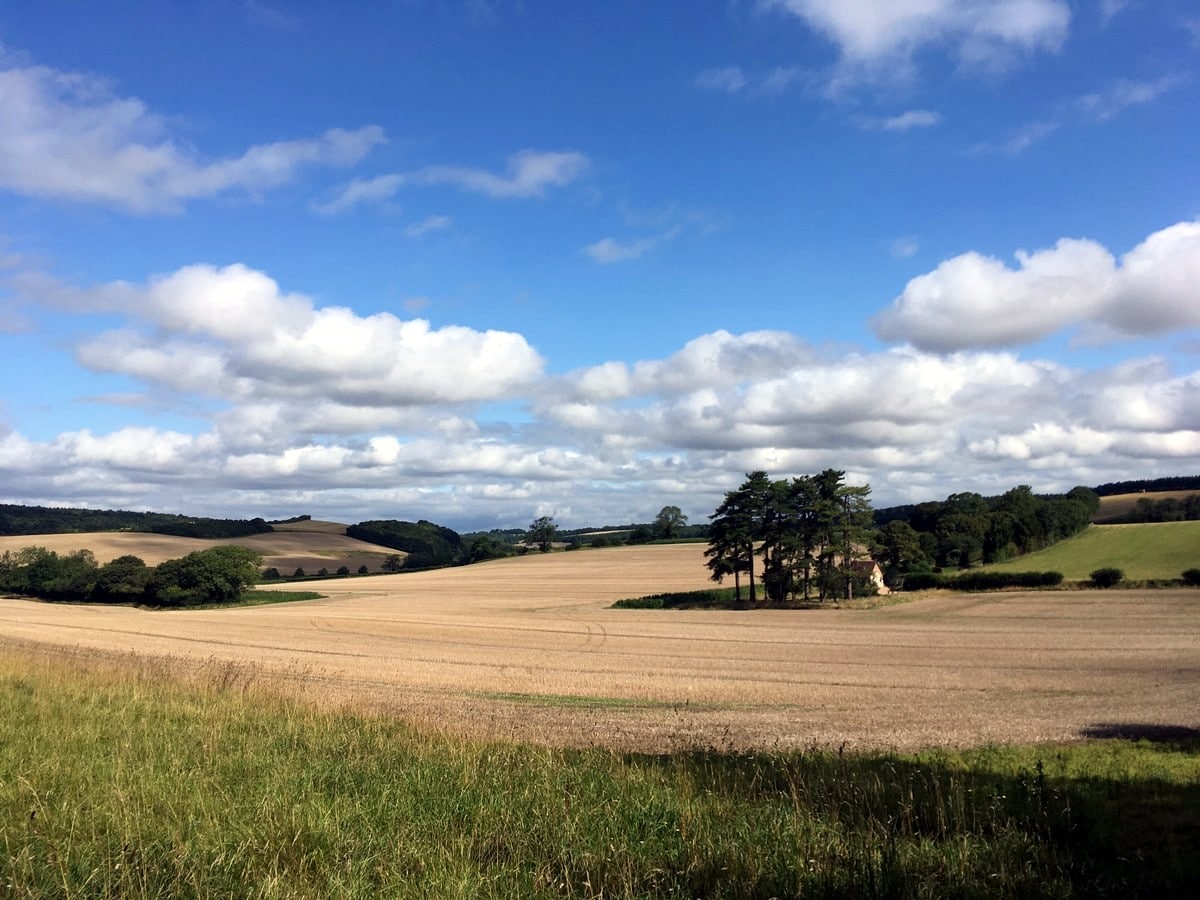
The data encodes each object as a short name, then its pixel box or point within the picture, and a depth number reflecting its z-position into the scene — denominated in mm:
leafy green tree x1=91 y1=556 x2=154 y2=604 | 98938
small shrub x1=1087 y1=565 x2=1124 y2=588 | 72125
